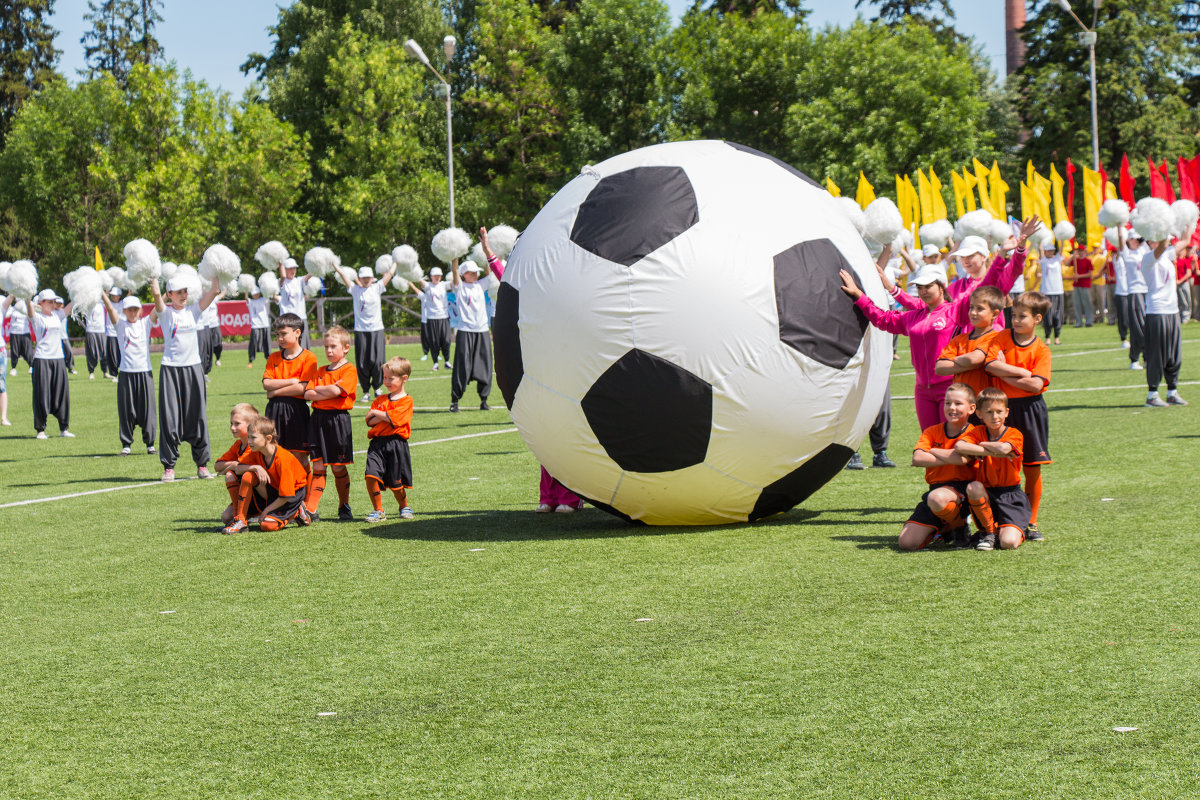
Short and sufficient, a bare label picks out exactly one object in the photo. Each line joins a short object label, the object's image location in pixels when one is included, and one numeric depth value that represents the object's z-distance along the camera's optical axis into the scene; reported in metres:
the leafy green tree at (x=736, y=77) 44.81
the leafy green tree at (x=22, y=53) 57.22
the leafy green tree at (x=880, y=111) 42.34
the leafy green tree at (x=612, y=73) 45.59
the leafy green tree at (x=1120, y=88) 46.12
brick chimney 63.69
